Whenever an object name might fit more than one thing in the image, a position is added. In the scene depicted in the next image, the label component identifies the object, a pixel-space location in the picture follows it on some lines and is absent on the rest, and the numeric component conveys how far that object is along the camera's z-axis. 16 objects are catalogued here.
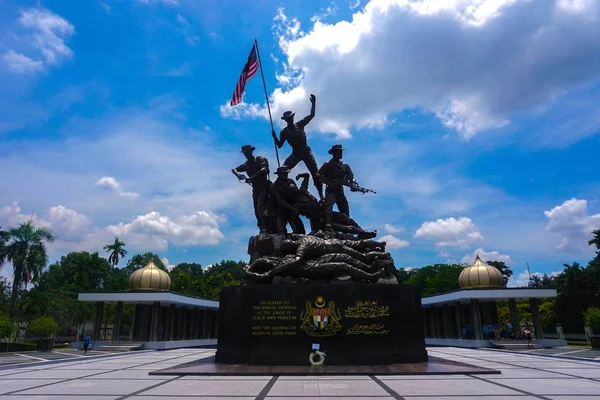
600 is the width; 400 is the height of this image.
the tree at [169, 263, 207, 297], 48.47
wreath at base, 11.64
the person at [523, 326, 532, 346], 23.88
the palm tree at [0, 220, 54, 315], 37.59
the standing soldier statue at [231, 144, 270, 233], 15.27
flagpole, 15.99
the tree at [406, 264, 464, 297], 56.76
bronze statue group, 12.86
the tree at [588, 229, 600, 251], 35.97
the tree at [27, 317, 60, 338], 27.37
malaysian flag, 16.78
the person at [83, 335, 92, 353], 23.40
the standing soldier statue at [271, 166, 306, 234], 14.82
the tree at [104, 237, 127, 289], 54.75
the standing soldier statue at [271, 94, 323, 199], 15.53
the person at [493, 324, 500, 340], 26.03
